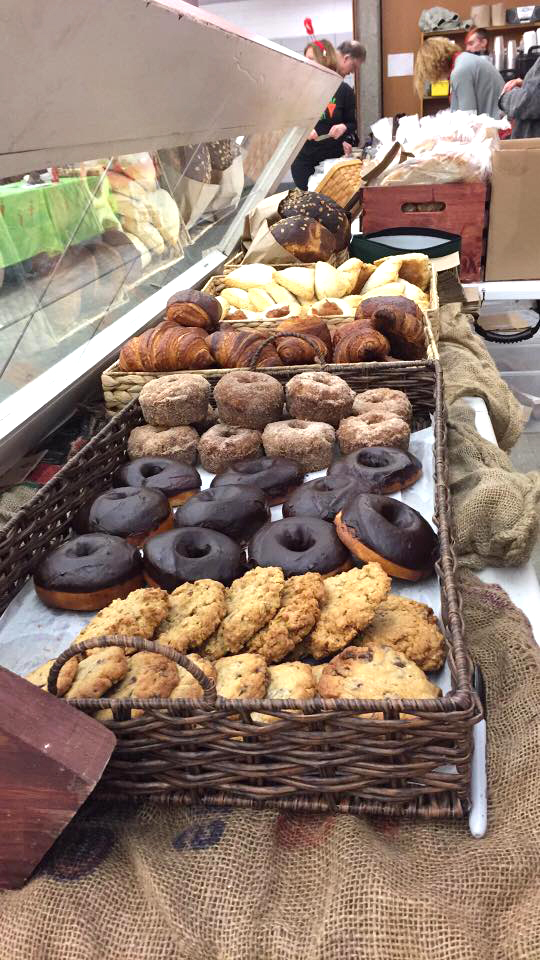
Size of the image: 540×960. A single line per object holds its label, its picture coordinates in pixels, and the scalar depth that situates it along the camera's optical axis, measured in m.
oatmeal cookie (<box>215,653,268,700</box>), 0.90
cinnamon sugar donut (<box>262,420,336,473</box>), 1.64
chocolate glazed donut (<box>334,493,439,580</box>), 1.20
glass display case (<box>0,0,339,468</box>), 1.31
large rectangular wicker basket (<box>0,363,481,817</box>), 0.81
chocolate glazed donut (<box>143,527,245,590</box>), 1.17
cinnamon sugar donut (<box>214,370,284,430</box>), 1.73
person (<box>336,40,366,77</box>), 5.98
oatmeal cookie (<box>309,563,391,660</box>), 1.02
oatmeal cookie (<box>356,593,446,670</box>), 1.02
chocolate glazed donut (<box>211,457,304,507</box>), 1.52
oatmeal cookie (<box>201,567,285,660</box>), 1.02
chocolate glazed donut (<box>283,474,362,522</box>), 1.35
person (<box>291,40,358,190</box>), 6.55
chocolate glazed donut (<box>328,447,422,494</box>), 1.49
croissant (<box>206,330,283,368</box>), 1.99
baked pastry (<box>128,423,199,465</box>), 1.70
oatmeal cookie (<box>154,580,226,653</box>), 1.02
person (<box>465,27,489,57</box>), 7.22
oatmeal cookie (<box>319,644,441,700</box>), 0.89
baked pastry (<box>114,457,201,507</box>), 1.52
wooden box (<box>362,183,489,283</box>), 3.39
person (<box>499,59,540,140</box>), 5.21
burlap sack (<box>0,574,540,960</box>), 0.74
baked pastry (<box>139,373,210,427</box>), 1.75
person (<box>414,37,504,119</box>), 6.67
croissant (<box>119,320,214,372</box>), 1.97
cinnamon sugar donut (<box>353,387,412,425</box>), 1.75
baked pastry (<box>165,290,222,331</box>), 2.19
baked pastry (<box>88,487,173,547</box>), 1.35
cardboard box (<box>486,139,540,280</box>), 3.27
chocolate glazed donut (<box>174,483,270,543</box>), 1.33
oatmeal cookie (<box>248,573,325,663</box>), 1.01
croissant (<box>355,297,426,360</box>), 2.10
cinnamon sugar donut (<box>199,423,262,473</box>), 1.66
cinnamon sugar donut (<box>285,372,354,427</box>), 1.74
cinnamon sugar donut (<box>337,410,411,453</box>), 1.65
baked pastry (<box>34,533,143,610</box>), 1.19
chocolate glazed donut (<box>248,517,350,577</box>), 1.17
